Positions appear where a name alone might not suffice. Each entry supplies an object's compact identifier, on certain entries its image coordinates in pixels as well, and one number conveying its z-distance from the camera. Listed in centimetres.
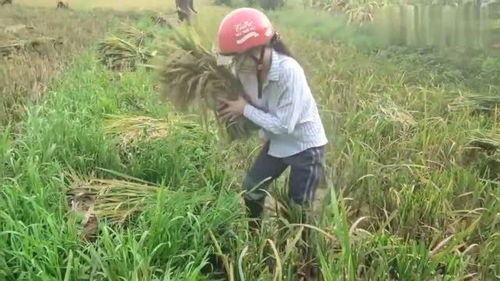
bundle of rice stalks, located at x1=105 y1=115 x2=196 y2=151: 268
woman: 193
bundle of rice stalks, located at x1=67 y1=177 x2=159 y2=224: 214
